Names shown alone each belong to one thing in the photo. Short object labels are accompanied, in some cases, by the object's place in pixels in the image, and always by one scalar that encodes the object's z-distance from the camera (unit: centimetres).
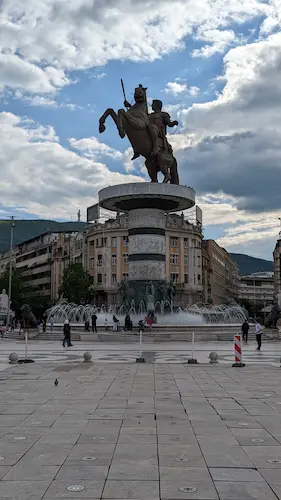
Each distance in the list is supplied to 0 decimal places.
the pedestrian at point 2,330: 4316
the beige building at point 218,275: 11283
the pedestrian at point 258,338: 2916
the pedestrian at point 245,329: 3425
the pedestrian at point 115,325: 3928
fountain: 4234
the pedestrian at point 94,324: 3927
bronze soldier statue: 4162
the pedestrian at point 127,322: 3850
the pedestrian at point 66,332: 3059
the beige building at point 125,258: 9450
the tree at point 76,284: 8438
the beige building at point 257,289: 18475
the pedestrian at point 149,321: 3812
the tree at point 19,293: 9389
